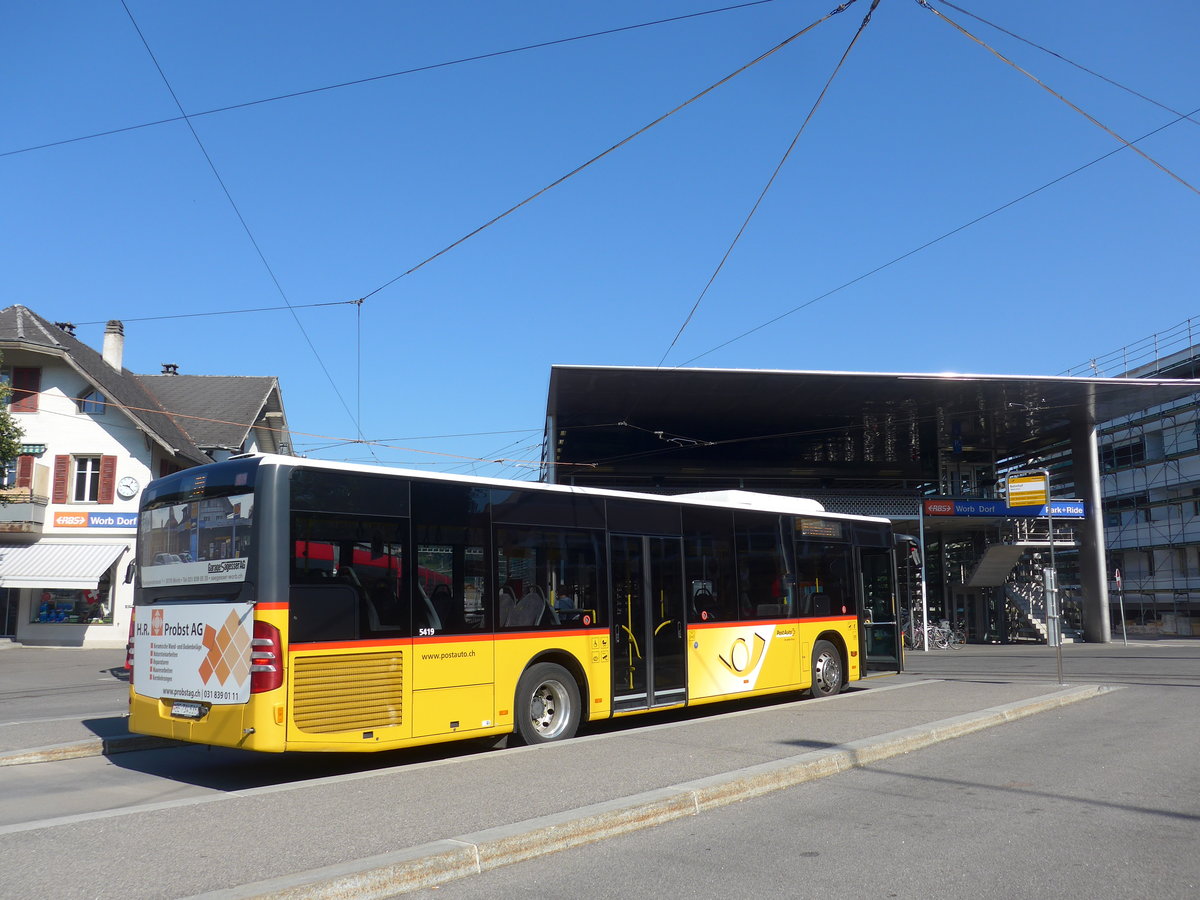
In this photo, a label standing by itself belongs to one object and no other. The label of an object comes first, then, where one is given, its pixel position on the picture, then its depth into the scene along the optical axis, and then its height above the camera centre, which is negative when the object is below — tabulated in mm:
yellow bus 8430 -184
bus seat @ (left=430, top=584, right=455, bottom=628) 9688 -140
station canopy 31172 +5680
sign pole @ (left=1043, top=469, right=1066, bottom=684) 17500 -354
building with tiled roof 33406 +3723
